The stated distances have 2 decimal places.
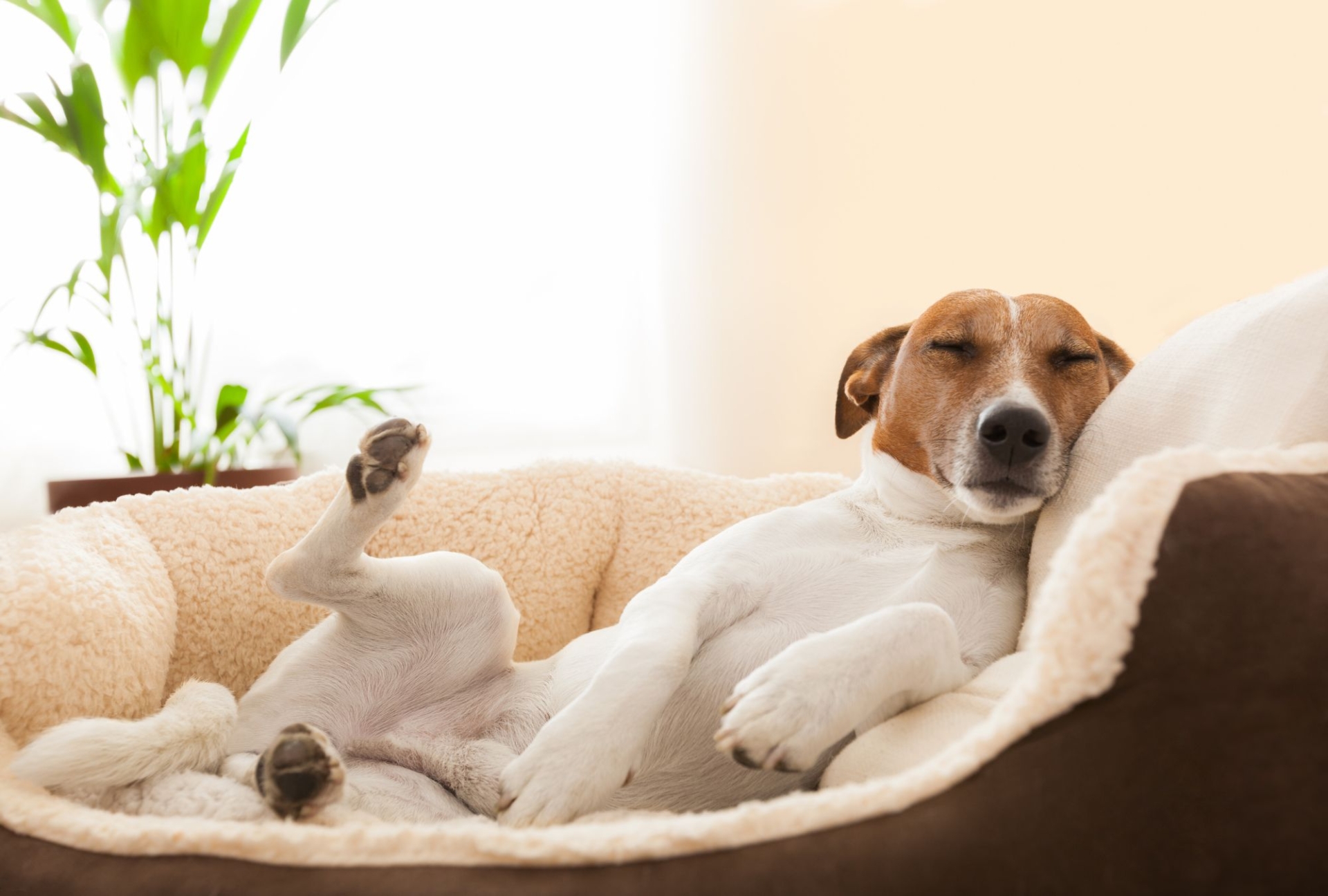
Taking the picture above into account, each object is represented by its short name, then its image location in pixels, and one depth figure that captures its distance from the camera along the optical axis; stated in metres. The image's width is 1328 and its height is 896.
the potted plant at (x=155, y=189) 1.25
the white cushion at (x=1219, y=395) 0.76
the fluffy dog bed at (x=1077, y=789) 0.65
